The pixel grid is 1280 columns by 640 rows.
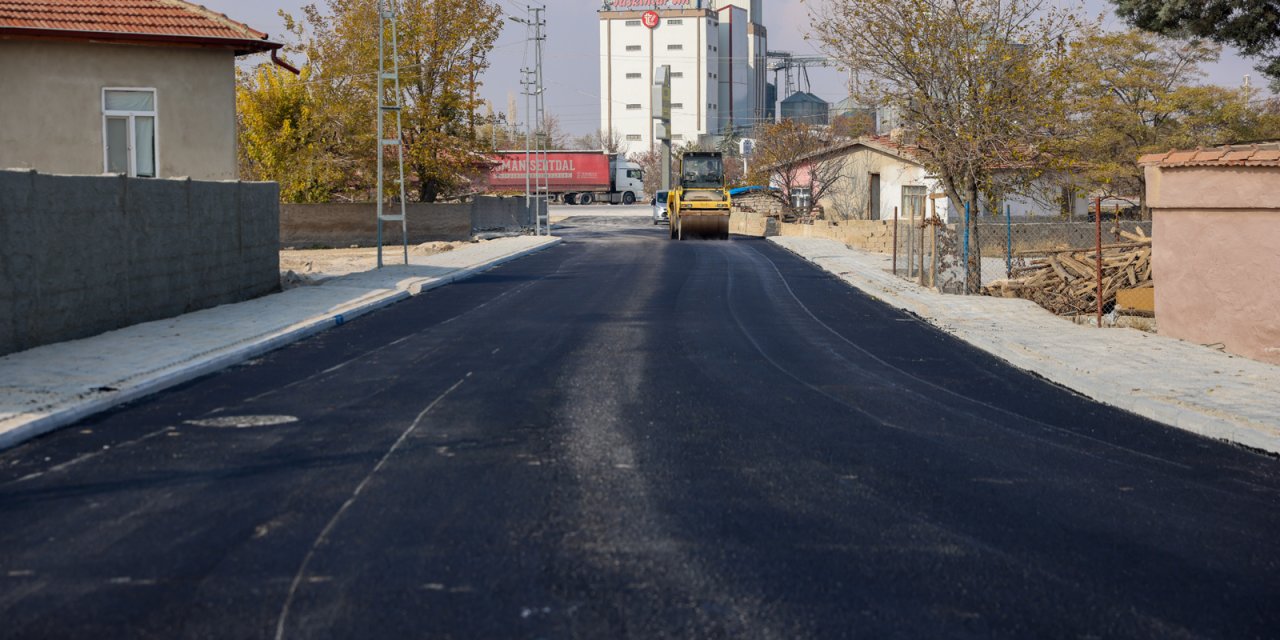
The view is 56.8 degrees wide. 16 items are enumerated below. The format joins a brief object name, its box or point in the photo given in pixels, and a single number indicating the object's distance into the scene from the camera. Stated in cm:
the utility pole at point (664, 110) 6838
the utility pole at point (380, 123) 2773
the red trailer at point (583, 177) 9131
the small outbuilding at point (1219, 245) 1403
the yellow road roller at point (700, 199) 4741
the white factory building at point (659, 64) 14762
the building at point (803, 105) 15412
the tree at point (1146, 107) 4147
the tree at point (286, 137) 4178
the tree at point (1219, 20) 1842
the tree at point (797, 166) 5894
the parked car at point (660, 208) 6625
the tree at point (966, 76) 2316
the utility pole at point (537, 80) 5228
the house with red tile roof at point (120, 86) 2092
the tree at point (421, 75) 4525
